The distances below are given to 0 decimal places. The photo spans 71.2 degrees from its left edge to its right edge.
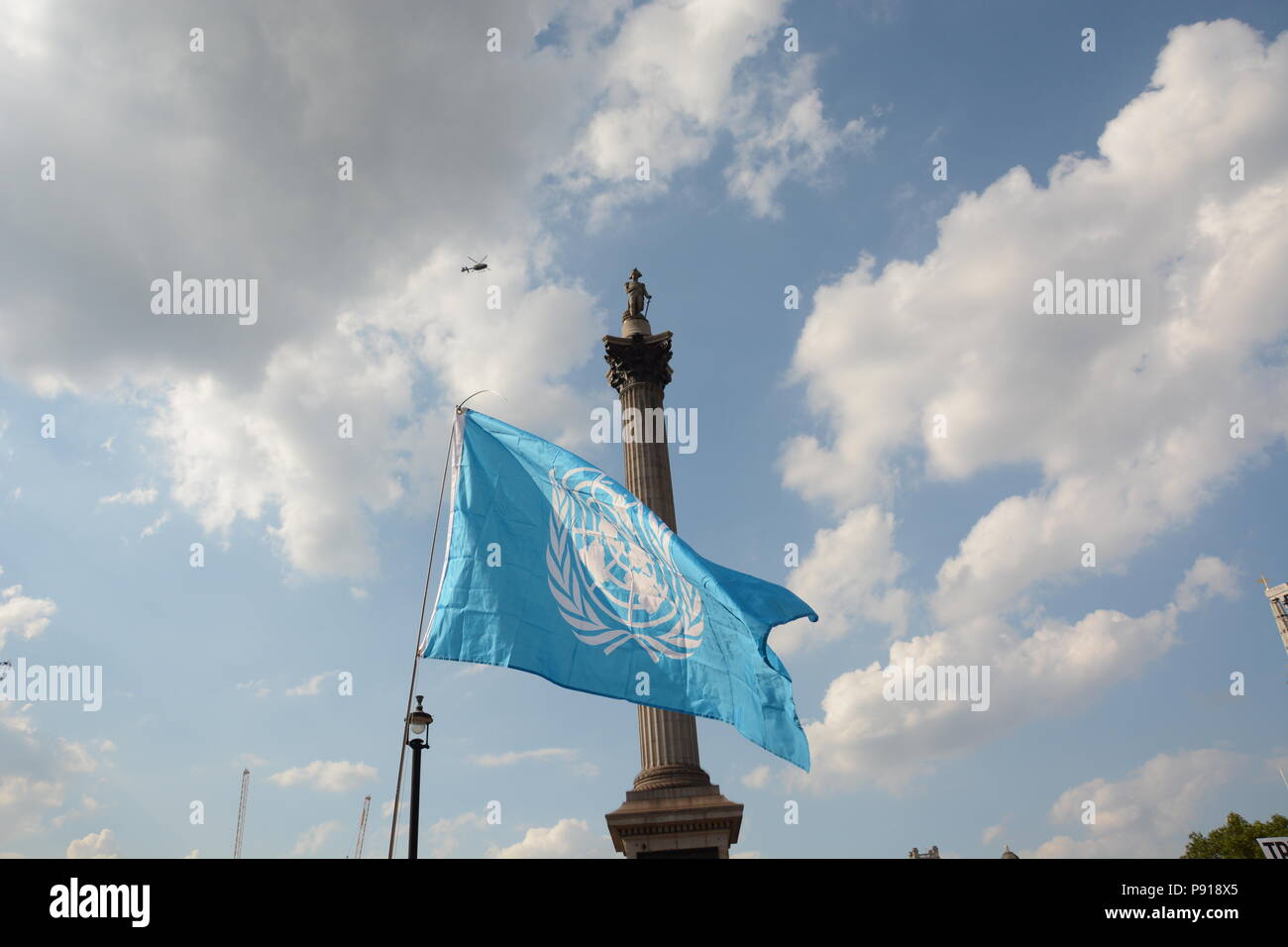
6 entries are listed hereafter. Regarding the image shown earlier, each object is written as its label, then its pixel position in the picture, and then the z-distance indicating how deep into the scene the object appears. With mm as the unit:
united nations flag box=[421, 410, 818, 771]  11188
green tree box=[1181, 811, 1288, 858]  62719
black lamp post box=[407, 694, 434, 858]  15664
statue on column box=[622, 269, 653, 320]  35594
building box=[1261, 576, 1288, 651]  117812
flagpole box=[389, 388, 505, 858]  10414
